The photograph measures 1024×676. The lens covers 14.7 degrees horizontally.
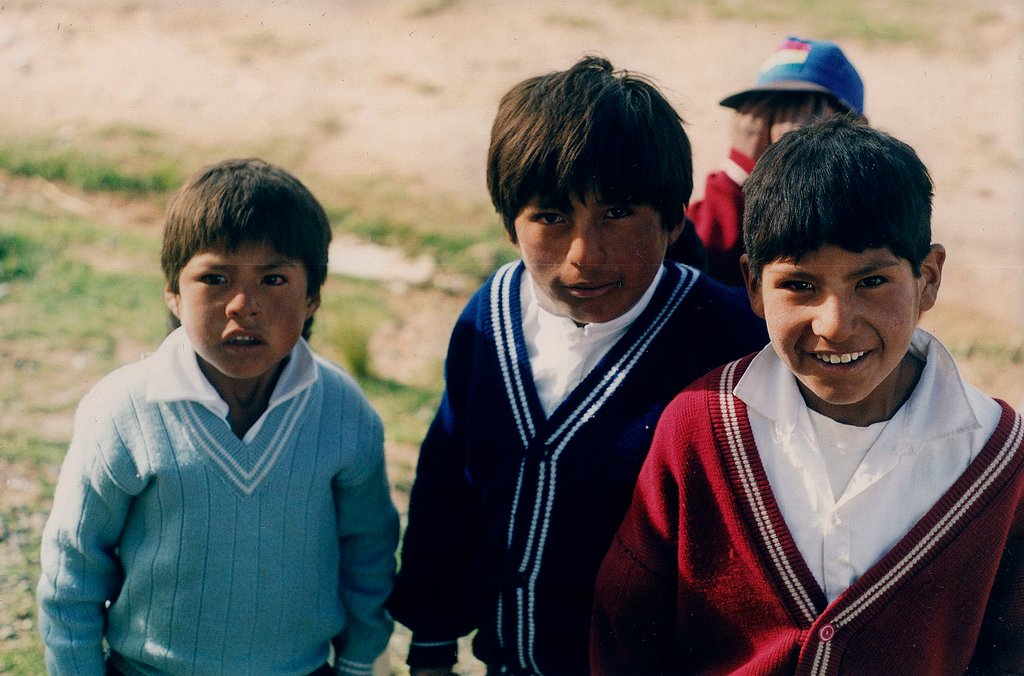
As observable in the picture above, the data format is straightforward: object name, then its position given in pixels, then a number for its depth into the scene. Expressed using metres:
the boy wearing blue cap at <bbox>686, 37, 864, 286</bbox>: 3.62
